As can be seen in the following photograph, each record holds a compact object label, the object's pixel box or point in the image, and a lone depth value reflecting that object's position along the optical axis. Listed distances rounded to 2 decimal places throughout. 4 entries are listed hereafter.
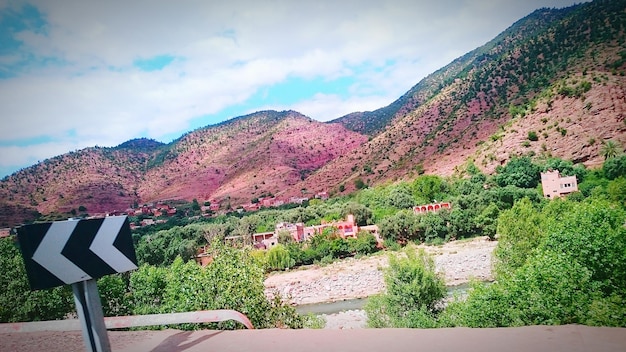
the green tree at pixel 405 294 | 17.55
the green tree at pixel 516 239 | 20.23
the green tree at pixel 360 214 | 44.41
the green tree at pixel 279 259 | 37.00
